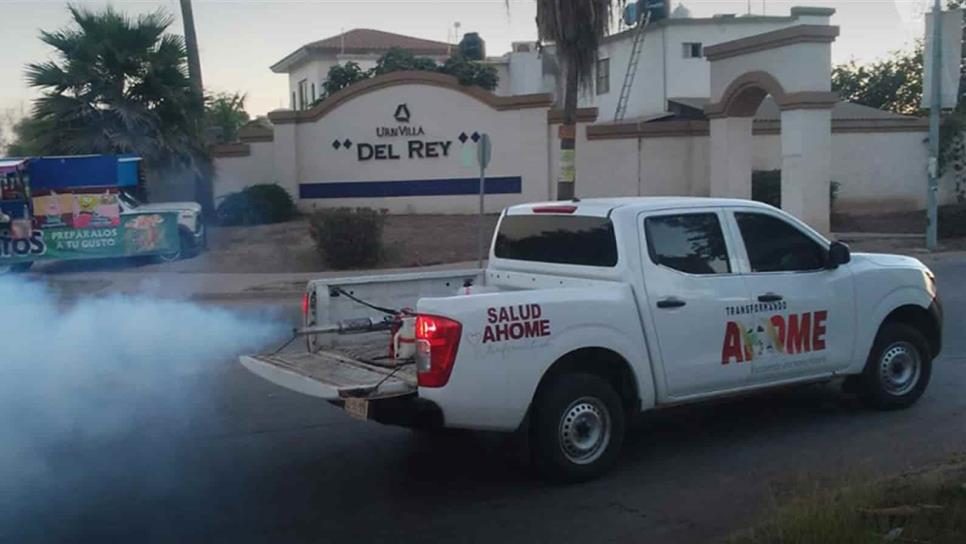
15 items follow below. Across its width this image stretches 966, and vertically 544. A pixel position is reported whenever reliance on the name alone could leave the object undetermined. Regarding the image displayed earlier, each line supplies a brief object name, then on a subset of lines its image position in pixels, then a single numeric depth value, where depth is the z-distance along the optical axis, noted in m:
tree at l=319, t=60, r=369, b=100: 40.44
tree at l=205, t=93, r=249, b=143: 27.99
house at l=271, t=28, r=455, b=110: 52.53
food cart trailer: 21.86
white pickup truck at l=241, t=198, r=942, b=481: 6.48
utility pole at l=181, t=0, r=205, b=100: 26.78
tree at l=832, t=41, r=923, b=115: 46.25
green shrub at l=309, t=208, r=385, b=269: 22.64
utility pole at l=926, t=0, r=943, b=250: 23.58
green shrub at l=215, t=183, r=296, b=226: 29.20
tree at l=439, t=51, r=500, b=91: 40.81
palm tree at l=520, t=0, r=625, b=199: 21.34
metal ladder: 41.66
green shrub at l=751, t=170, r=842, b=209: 30.80
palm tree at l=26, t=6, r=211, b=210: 25.11
